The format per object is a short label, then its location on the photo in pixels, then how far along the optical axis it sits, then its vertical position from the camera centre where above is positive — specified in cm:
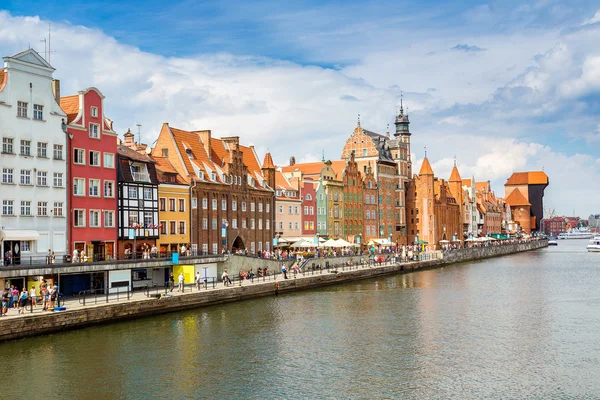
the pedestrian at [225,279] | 6316 -454
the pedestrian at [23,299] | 4447 -419
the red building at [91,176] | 5731 +524
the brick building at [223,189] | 7462 +520
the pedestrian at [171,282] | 5729 -437
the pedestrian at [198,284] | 5787 -450
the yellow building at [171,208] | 6881 +262
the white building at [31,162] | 5197 +601
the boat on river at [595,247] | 16369 -569
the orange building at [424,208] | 14400 +425
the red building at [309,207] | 10219 +363
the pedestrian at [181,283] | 5682 -434
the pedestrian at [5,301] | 4153 -419
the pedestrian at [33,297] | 4386 -408
